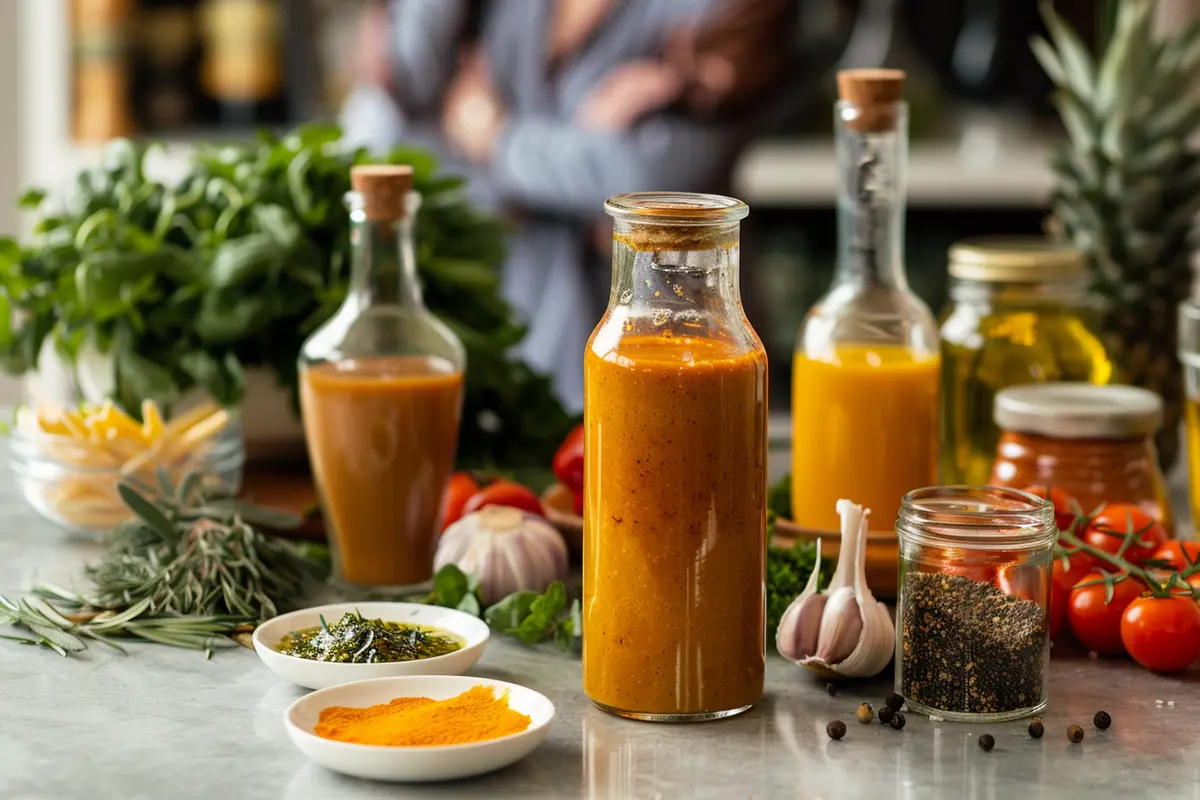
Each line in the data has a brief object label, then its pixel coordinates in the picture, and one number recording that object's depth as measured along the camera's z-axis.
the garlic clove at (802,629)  1.11
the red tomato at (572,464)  1.33
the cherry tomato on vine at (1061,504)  1.20
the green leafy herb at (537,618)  1.16
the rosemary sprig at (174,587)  1.17
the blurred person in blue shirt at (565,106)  1.94
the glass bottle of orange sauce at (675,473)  1.06
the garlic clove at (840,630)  1.10
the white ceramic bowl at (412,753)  1.00
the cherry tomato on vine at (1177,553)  1.17
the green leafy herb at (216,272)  1.36
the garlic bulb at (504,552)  1.20
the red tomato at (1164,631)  1.12
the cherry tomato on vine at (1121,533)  1.18
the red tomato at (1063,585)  1.17
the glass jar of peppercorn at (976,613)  1.07
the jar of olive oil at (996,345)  1.35
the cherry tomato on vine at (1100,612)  1.15
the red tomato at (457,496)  1.31
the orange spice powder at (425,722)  1.02
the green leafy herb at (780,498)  1.30
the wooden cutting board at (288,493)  1.34
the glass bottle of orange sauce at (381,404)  1.24
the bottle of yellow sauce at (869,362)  1.23
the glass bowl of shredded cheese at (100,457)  1.28
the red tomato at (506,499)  1.29
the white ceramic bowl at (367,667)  1.08
